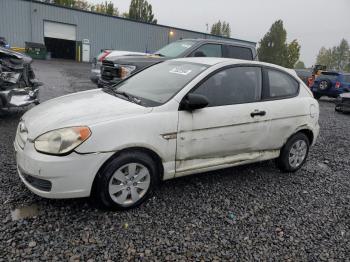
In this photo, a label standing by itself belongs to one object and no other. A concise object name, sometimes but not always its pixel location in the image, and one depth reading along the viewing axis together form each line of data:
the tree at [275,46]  48.03
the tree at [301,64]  101.56
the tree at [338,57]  91.31
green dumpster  25.97
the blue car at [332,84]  14.80
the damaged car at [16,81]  5.63
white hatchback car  2.86
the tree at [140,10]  57.59
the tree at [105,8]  52.84
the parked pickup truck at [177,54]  7.54
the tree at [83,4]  63.92
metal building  27.38
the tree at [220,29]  84.43
